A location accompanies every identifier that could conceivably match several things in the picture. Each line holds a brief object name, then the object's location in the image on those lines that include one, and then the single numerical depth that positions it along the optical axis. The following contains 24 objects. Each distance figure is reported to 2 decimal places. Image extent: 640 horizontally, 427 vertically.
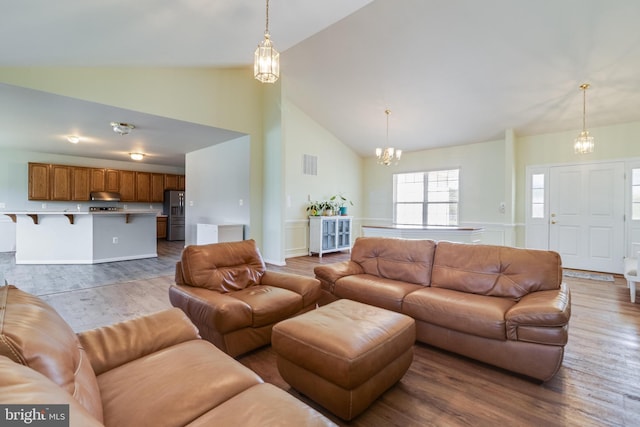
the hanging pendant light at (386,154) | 5.10
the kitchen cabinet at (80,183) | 7.57
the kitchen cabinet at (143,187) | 8.75
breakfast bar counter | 5.54
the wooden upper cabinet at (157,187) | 9.04
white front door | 5.07
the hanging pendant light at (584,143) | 4.22
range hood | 7.85
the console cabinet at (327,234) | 6.65
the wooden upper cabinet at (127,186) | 8.42
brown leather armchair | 2.17
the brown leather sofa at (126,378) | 0.81
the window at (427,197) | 6.92
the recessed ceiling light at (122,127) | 4.68
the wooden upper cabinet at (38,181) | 6.99
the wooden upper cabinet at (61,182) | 7.27
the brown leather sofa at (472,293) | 1.95
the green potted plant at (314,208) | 6.98
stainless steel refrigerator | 9.28
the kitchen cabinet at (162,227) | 9.41
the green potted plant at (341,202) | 7.58
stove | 7.77
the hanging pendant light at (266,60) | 2.43
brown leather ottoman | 1.52
